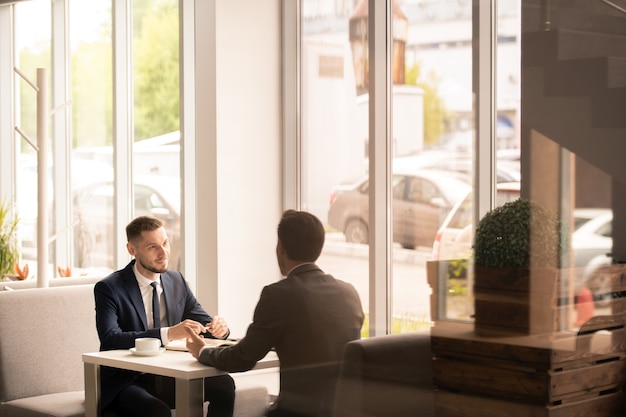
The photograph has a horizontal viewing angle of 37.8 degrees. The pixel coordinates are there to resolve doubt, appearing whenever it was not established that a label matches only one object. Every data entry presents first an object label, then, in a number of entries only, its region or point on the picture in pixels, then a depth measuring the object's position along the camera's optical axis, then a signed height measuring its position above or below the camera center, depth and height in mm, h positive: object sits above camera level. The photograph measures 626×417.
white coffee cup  3744 -612
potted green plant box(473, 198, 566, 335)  3229 -276
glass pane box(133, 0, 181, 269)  6352 +614
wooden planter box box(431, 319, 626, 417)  3111 -643
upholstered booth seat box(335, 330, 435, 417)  3523 -725
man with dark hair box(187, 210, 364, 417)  3631 -561
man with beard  3945 -554
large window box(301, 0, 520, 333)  3539 +232
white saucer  3732 -643
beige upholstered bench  4324 -741
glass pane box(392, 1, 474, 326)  3549 +159
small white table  3500 -680
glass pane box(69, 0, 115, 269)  6965 +496
